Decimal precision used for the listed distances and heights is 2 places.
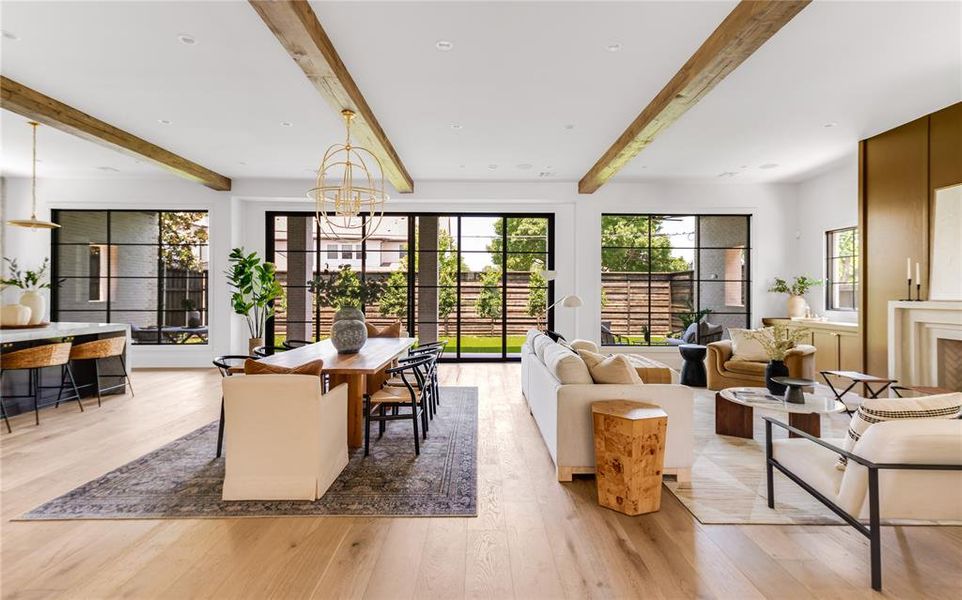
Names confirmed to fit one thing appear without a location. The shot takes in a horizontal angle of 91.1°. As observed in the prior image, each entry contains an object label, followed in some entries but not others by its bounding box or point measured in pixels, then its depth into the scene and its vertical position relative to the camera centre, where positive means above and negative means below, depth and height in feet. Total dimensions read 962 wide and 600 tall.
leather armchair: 16.01 -2.44
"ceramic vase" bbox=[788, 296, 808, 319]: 23.02 -0.27
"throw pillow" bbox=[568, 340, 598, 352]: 14.15 -1.40
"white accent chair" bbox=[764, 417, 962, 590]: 6.09 -2.30
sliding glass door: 25.94 +1.54
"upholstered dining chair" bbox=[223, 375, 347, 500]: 8.58 -2.58
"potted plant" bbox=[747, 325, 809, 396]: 11.62 -1.49
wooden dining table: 10.52 -1.54
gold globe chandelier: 12.58 +4.78
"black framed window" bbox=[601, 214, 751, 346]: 25.02 +1.34
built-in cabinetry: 18.45 -1.80
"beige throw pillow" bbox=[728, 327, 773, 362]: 17.81 -1.82
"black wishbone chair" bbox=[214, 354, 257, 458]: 10.95 -1.74
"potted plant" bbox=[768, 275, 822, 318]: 22.95 +0.37
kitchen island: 14.71 -2.44
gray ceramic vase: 12.87 -0.97
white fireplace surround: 14.38 -1.09
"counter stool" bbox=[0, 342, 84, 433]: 14.07 -1.93
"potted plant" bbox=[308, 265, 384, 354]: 26.08 +0.52
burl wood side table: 8.34 -2.86
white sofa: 9.75 -2.49
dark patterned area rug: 8.50 -3.82
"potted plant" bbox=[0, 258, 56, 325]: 21.83 +0.91
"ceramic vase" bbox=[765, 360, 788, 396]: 11.60 -1.82
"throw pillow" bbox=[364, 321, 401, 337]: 17.66 -1.22
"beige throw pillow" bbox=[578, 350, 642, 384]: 10.02 -1.53
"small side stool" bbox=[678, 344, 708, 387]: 20.27 -2.80
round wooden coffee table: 10.41 -2.79
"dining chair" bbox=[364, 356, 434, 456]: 11.24 -2.44
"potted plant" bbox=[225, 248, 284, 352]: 23.53 +0.56
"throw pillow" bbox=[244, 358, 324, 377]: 8.66 -1.31
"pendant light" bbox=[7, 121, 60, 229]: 16.42 +2.60
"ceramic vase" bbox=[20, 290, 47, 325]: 16.39 -0.21
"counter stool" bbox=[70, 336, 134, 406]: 15.99 -1.84
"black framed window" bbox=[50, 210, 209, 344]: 24.31 +1.37
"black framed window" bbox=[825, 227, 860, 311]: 20.93 +1.46
